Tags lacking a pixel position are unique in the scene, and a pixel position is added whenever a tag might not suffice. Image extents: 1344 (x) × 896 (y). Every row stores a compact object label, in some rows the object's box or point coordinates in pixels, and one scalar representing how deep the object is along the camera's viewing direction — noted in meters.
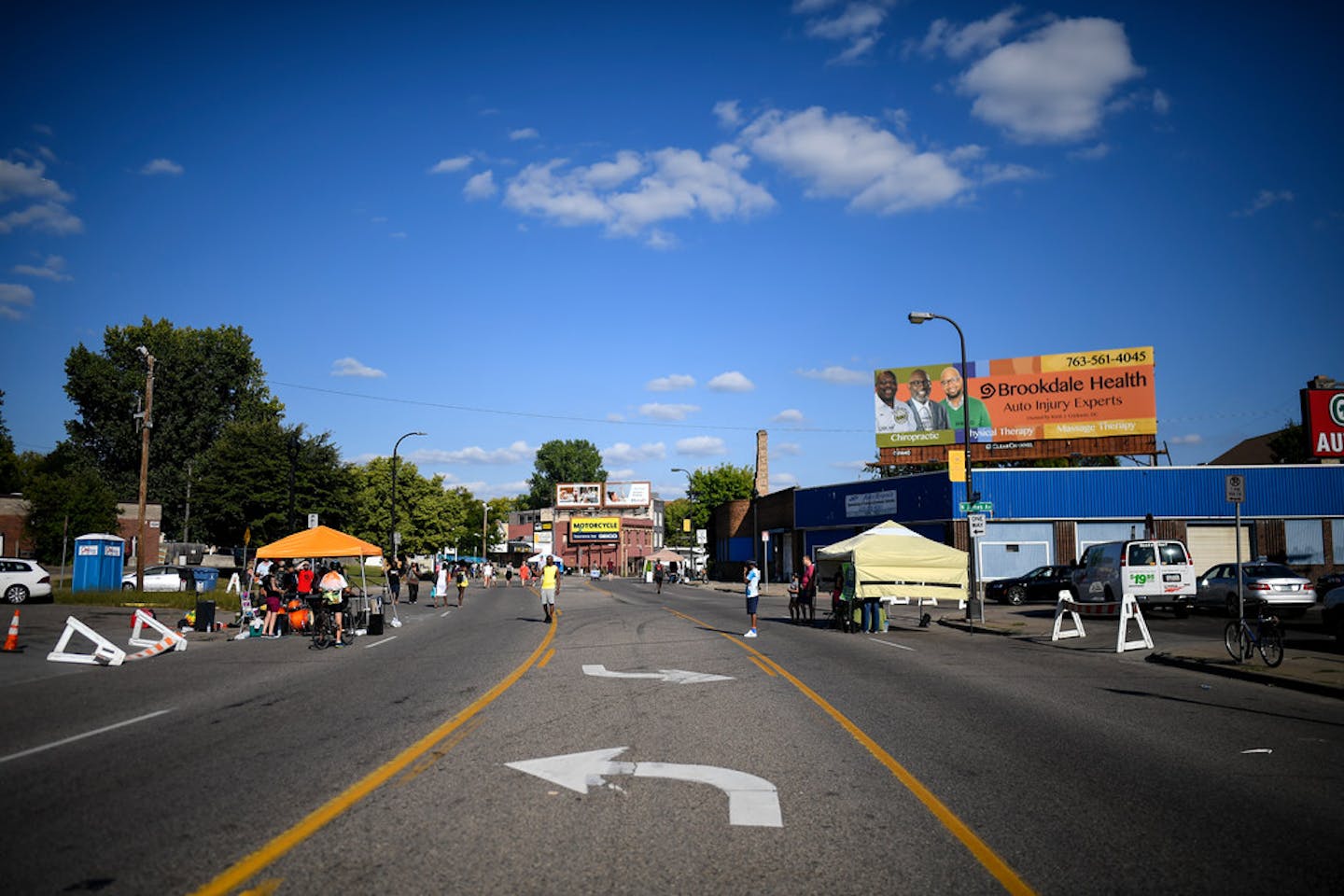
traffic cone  17.78
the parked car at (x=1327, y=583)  32.47
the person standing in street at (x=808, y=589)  27.64
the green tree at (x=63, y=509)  59.56
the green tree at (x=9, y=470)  80.81
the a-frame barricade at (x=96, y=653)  15.87
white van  26.02
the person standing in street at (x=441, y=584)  42.12
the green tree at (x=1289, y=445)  70.38
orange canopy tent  25.36
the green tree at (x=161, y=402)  78.62
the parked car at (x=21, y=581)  32.28
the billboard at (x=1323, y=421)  40.31
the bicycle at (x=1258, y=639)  14.94
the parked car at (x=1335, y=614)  18.64
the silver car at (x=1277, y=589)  25.52
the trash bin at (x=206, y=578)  41.78
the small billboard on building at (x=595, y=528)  121.25
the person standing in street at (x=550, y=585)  26.23
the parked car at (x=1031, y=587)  37.75
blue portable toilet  37.59
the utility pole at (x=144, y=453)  34.34
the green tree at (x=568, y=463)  152.38
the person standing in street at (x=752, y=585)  23.12
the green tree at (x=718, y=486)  111.75
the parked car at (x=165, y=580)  42.28
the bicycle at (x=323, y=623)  19.62
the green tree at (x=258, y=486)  59.31
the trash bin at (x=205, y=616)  23.31
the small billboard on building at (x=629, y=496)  124.12
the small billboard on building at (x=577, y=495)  123.94
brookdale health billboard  56.00
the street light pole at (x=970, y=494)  27.67
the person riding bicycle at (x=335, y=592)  20.12
